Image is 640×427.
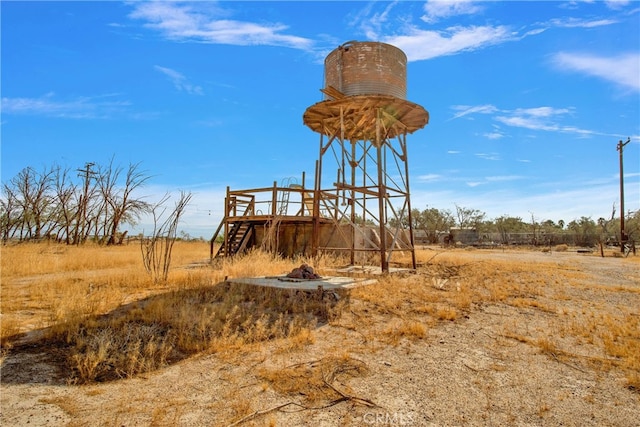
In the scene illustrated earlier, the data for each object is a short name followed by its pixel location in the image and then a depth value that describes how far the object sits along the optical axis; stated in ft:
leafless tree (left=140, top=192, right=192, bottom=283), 30.48
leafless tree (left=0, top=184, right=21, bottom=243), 77.20
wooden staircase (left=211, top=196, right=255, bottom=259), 50.11
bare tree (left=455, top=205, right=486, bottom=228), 167.02
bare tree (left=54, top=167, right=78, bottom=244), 86.84
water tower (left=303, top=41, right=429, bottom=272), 35.53
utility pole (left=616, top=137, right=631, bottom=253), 84.99
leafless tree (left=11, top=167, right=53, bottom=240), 80.23
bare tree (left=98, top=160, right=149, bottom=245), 92.02
